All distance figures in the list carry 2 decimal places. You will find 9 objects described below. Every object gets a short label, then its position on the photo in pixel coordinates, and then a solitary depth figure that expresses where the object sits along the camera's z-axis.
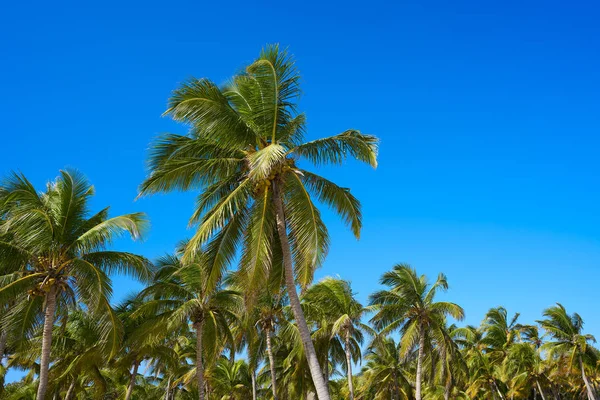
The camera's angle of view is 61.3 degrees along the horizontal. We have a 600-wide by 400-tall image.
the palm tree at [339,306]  28.46
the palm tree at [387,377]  39.97
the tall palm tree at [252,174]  13.82
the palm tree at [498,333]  46.03
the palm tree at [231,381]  38.03
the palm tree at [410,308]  27.89
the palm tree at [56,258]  16.53
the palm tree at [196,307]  22.58
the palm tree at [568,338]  38.19
